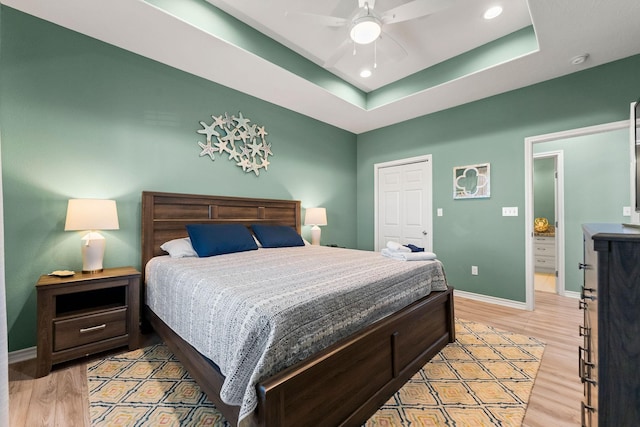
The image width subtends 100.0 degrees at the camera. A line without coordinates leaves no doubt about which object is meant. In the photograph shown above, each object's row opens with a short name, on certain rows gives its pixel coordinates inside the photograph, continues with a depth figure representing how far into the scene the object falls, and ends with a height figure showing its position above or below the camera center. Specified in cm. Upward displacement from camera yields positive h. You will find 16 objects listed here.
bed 114 -82
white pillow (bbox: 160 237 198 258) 253 -32
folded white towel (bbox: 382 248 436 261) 234 -34
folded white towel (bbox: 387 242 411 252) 250 -29
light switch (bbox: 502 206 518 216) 334 +9
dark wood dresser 72 -30
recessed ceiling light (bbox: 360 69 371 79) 344 +187
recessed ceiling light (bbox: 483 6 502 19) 243 +190
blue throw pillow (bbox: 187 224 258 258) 258 -24
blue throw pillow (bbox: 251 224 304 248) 325 -25
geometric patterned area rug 150 -113
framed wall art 358 +51
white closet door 419 +21
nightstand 188 -77
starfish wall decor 317 +93
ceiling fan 194 +155
